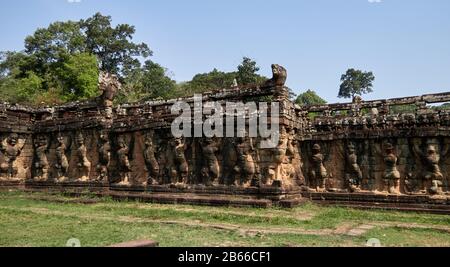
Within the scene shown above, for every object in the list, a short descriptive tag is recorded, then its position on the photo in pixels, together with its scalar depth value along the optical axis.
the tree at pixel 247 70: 38.81
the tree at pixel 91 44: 36.78
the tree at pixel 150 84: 39.84
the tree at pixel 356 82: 57.75
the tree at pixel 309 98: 49.03
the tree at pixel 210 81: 43.97
